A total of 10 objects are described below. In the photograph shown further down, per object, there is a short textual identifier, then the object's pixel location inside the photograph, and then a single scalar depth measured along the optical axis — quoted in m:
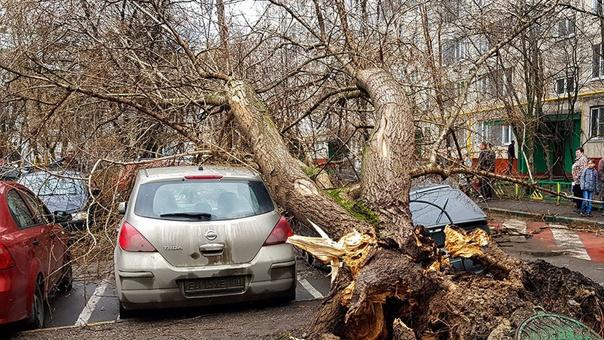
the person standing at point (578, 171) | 14.57
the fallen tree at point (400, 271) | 3.66
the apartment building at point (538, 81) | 9.92
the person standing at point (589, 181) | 14.20
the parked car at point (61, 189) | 7.20
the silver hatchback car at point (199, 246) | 5.45
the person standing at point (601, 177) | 14.35
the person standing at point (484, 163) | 8.40
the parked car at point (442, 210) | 6.93
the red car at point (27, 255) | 4.87
